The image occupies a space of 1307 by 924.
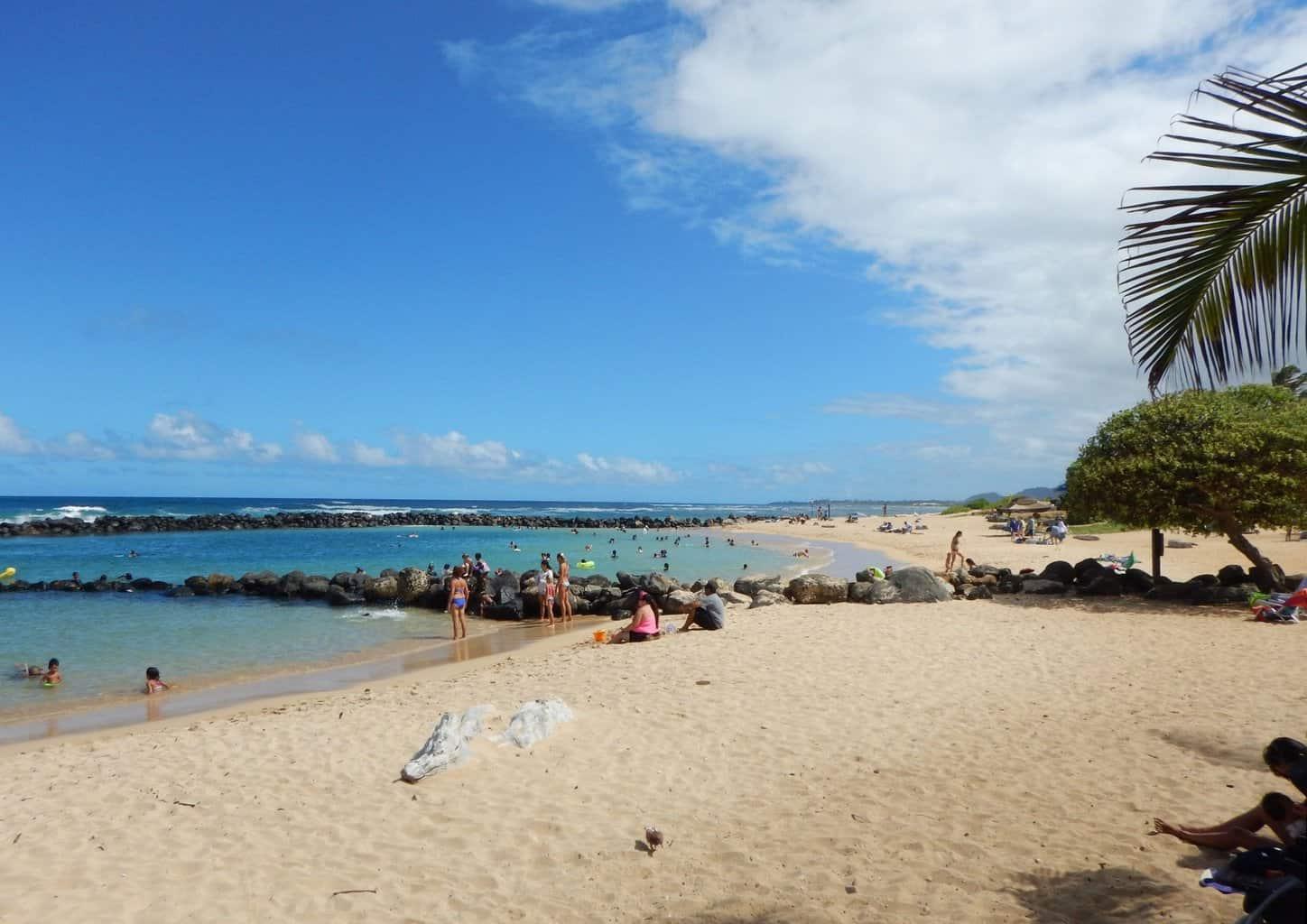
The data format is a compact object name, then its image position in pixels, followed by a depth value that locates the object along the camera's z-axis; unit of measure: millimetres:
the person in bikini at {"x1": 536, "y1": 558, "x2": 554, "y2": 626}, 19609
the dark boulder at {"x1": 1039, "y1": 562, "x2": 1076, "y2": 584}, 18156
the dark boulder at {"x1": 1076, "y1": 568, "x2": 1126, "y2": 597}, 16906
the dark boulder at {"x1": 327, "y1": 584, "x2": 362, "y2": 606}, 23750
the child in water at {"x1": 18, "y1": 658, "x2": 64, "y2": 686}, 13409
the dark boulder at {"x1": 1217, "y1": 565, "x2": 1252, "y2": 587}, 16250
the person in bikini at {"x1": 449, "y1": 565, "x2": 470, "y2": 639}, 17438
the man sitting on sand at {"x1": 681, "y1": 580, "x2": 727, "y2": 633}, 14203
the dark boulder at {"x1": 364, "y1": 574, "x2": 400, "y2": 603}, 23734
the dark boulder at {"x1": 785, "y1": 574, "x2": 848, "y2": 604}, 18047
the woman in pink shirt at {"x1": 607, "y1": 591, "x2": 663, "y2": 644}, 13812
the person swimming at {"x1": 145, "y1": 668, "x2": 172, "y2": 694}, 12805
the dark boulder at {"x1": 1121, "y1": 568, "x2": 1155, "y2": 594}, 16875
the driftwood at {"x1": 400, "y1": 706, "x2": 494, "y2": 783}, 7176
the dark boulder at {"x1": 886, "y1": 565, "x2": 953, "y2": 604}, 16922
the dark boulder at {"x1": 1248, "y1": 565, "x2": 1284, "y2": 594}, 15391
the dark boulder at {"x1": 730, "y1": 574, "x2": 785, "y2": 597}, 20164
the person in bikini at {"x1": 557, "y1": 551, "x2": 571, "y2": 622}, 18553
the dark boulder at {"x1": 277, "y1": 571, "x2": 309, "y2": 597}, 25594
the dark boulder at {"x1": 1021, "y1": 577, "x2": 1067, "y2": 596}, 17450
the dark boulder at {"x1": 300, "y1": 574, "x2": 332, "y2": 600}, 25203
